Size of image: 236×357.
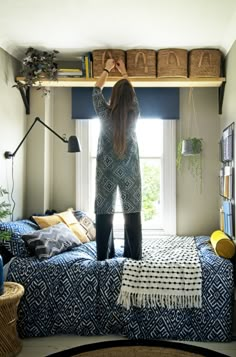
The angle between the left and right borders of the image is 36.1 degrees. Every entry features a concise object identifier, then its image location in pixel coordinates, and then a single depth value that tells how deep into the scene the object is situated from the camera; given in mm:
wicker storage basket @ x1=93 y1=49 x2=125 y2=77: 3516
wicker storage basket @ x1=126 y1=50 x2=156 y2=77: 3529
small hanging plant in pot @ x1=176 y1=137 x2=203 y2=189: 3861
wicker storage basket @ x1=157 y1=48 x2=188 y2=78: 3502
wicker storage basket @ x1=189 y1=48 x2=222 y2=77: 3490
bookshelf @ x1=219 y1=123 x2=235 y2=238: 3150
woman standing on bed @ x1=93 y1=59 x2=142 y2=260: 2867
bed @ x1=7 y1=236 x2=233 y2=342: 2617
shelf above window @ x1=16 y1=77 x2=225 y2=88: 3520
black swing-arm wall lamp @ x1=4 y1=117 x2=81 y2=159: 3516
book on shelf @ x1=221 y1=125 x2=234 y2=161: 3168
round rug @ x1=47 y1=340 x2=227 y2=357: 1588
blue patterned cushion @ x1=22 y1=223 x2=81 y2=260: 2871
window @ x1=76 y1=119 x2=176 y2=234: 4094
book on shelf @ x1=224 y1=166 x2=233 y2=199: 3206
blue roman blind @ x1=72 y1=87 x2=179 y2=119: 3926
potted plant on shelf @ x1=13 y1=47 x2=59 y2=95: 3469
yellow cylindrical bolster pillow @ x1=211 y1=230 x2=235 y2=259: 2834
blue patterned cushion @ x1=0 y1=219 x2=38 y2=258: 2873
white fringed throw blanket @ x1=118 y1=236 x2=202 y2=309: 2605
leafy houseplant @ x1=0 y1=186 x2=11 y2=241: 2503
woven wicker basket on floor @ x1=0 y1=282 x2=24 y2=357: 2342
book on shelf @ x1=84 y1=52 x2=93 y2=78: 3564
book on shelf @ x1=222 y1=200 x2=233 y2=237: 3162
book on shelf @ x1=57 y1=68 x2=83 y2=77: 3570
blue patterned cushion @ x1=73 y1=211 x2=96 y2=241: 3730
